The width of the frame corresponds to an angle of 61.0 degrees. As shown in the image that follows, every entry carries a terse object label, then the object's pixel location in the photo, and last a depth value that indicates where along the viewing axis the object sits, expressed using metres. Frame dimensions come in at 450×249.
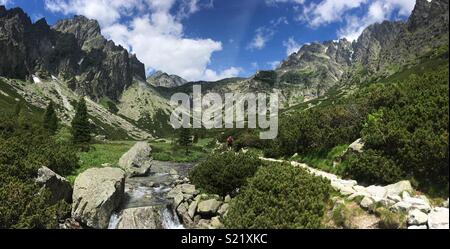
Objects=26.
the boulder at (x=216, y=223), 19.10
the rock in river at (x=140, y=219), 22.88
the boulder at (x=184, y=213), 22.81
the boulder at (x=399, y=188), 15.90
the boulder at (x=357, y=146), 21.77
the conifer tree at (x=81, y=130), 61.52
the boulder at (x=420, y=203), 13.21
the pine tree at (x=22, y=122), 40.52
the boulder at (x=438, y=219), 11.14
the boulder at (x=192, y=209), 22.92
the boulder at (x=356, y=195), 16.42
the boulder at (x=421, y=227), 12.42
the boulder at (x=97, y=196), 22.06
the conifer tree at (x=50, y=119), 72.12
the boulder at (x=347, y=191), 17.33
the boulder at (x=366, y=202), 15.14
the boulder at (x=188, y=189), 26.14
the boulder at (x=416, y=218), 12.62
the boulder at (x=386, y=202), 14.59
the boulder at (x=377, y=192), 15.90
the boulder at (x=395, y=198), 14.79
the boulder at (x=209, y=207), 22.34
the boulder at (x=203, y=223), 21.07
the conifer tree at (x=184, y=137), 77.75
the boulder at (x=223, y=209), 21.81
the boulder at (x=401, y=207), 13.65
